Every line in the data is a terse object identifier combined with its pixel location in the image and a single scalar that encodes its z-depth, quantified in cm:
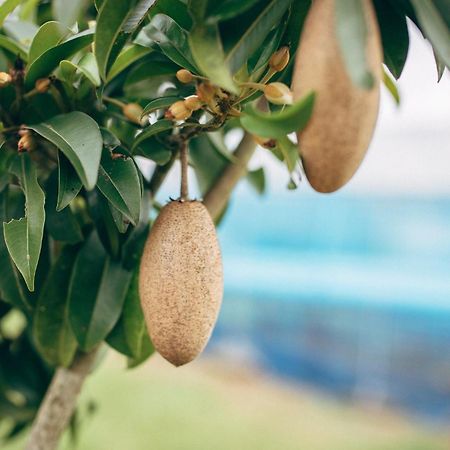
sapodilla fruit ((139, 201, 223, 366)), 49
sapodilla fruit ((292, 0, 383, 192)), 38
